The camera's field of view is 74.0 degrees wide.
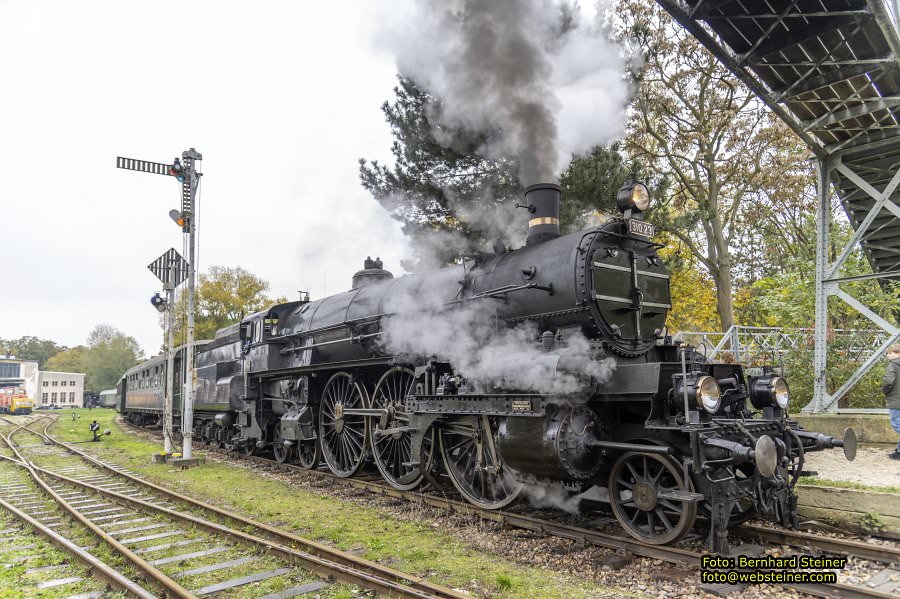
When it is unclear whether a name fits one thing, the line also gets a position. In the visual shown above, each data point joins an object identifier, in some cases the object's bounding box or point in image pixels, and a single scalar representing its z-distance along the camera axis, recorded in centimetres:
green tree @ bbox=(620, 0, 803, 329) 1716
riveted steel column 985
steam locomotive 523
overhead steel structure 785
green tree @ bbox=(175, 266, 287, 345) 4272
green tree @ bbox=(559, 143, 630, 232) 1381
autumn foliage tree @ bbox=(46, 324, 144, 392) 7025
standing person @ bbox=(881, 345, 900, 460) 821
